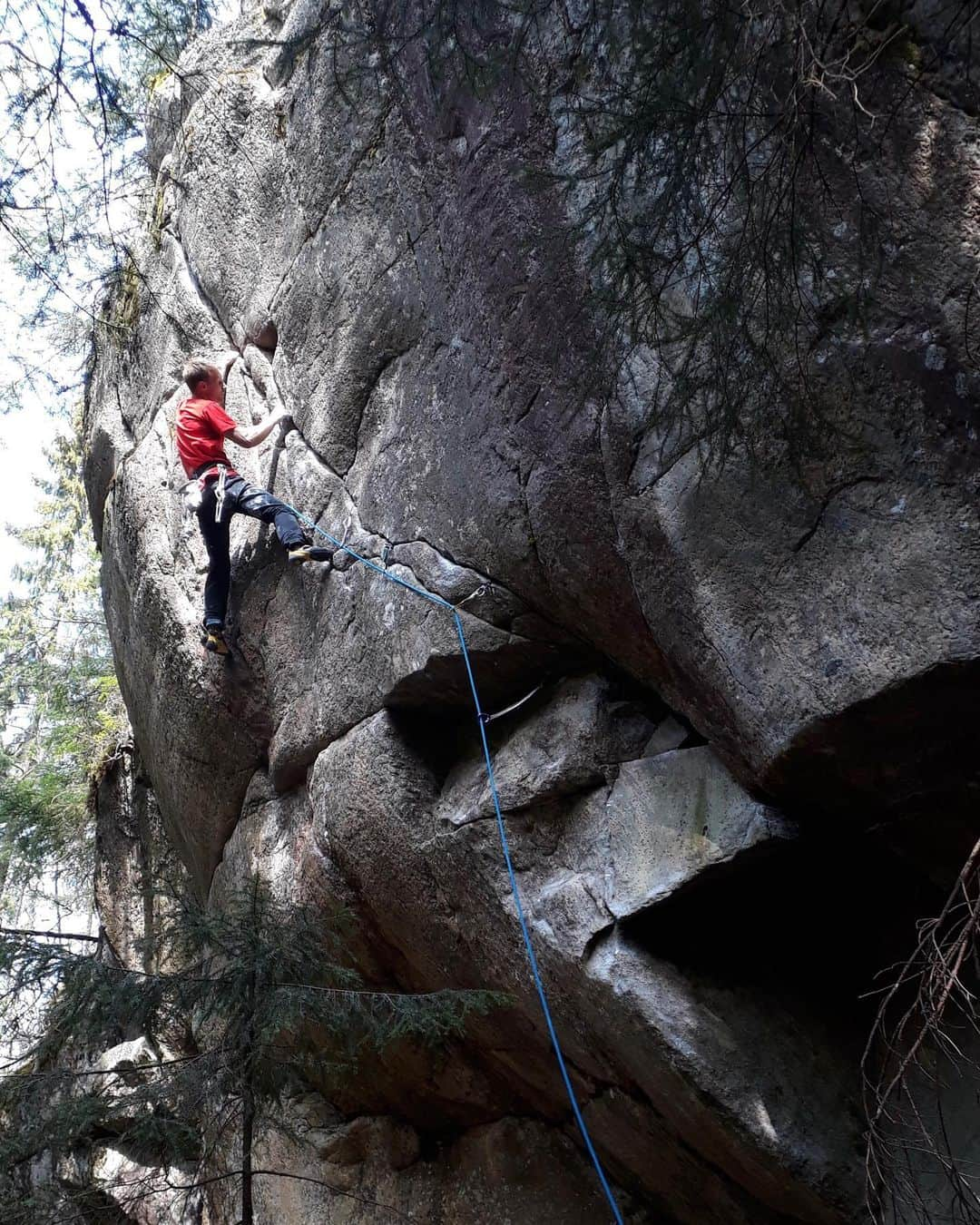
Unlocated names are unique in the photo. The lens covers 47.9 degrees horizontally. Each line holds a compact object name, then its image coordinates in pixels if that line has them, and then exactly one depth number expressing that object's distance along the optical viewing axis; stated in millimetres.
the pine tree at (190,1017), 4953
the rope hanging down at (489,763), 5179
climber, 7084
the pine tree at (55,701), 11836
